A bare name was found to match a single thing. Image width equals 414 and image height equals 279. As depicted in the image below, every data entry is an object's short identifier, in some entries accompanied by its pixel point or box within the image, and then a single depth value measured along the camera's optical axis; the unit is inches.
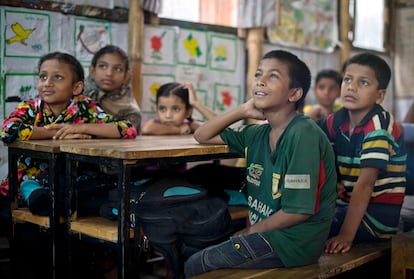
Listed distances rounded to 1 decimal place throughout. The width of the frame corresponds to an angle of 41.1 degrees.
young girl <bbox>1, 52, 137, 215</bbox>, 108.7
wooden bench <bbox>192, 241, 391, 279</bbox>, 81.9
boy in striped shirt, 98.4
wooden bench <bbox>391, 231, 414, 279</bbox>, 91.8
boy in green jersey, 82.0
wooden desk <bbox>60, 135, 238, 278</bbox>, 88.6
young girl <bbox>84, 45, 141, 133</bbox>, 142.9
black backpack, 93.7
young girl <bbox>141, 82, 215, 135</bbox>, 146.4
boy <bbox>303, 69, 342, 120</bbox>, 199.6
